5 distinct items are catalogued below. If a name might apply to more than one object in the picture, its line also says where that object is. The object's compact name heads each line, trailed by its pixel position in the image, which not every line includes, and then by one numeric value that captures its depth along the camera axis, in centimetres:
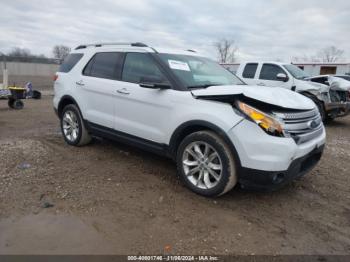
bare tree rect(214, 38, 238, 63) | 6338
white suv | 342
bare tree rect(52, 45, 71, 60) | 6333
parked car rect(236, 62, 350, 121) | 935
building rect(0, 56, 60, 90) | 4422
